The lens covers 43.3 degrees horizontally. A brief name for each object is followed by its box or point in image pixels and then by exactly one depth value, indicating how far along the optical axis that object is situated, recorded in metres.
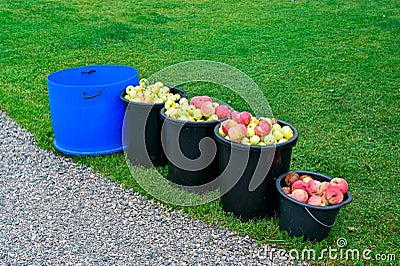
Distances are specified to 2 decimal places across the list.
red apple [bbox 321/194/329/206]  2.89
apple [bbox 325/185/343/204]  2.87
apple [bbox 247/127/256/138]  3.05
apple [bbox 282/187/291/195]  3.02
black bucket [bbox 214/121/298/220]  3.01
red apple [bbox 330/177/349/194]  2.92
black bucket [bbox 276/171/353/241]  2.84
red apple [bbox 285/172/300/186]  3.08
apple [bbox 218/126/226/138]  3.17
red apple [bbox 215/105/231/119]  3.44
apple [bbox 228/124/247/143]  3.03
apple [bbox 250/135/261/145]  3.01
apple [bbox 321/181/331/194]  2.95
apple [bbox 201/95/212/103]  3.56
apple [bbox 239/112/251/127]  3.17
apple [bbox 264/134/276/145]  2.99
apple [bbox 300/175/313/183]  3.08
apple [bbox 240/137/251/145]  3.03
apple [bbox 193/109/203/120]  3.43
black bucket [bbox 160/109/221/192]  3.40
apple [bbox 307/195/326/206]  2.87
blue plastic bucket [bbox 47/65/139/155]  3.91
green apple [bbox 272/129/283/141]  3.07
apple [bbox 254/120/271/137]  3.02
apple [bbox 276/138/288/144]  3.04
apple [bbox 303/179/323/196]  2.95
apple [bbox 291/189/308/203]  2.91
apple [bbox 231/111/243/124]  3.18
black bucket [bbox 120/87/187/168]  3.79
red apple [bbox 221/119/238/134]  3.12
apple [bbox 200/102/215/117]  3.42
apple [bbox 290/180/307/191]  2.99
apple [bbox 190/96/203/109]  3.54
